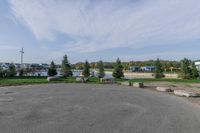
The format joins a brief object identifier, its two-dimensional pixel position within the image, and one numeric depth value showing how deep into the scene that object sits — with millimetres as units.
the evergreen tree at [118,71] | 16471
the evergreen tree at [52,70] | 17962
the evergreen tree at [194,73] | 16809
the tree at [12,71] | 16235
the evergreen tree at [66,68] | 18148
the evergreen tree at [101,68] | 17924
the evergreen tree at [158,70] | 17589
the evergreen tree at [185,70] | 16471
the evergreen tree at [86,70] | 17394
